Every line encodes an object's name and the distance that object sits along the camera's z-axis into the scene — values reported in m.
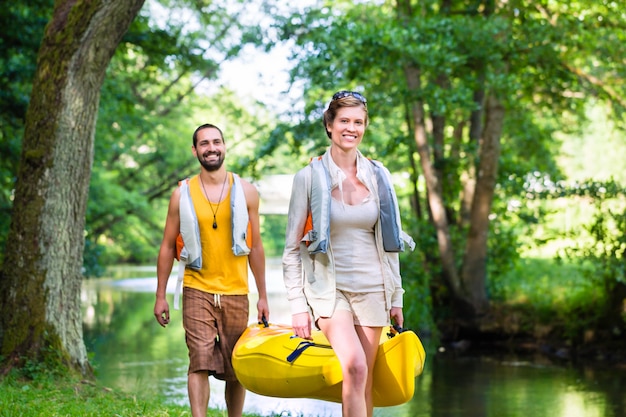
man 11.68
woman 9.72
